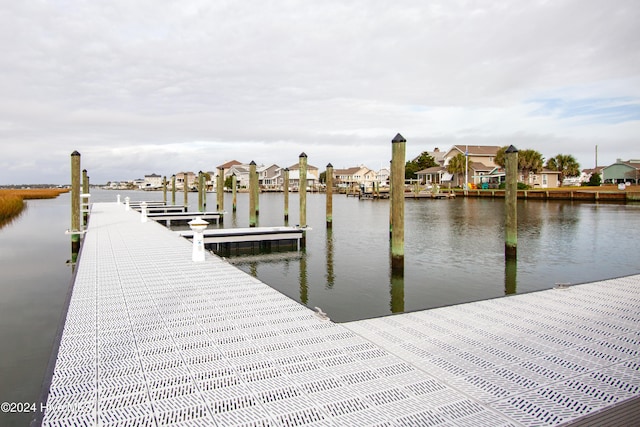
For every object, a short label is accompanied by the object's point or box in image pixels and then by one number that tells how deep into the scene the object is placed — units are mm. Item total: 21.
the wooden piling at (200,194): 36125
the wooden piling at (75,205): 15336
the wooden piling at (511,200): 13211
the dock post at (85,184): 28609
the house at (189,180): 162812
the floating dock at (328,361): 3518
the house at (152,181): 192650
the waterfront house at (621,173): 74188
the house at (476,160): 73750
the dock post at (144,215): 19688
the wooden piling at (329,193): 25014
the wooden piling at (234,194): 36728
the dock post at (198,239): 9867
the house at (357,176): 114062
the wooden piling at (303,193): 18844
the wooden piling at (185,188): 41488
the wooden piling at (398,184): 11062
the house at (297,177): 120381
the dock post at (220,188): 32531
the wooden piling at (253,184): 25278
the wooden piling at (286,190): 29308
